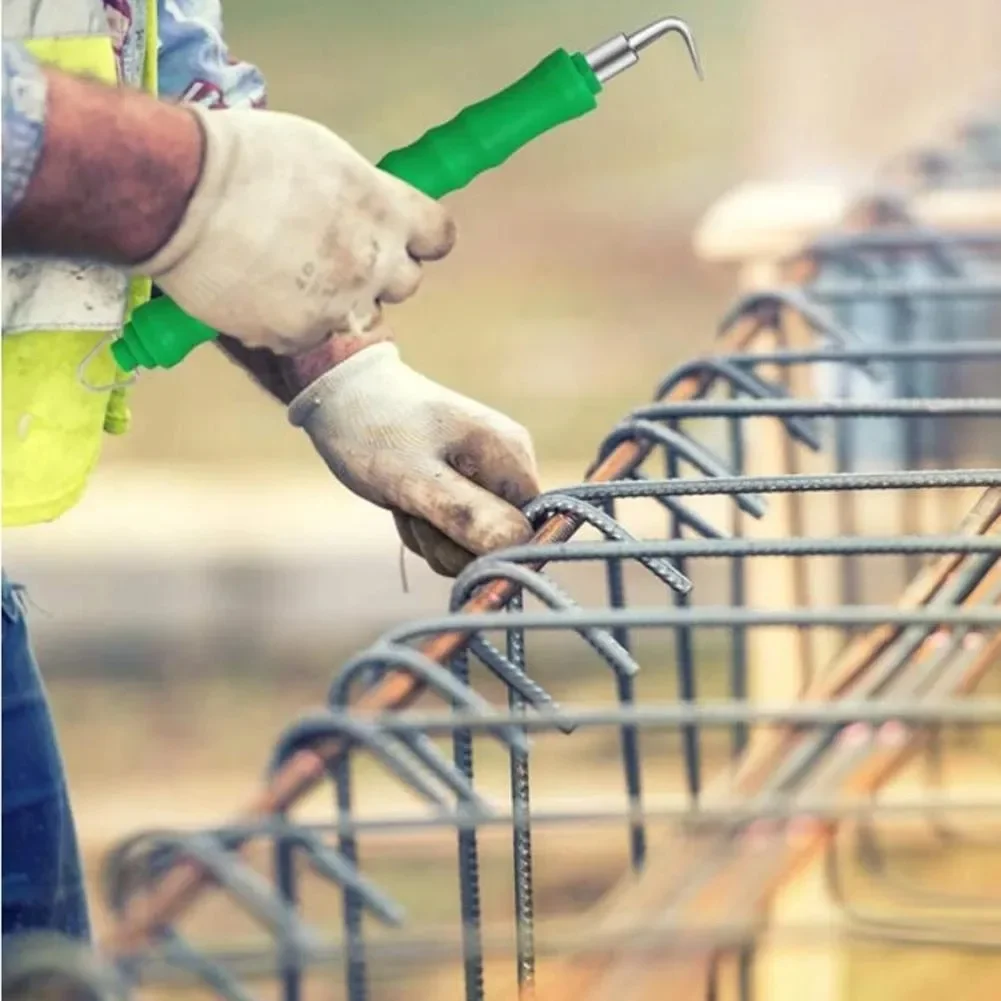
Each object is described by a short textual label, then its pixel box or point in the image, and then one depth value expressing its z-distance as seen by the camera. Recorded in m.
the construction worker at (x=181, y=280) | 3.85
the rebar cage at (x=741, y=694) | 3.62
